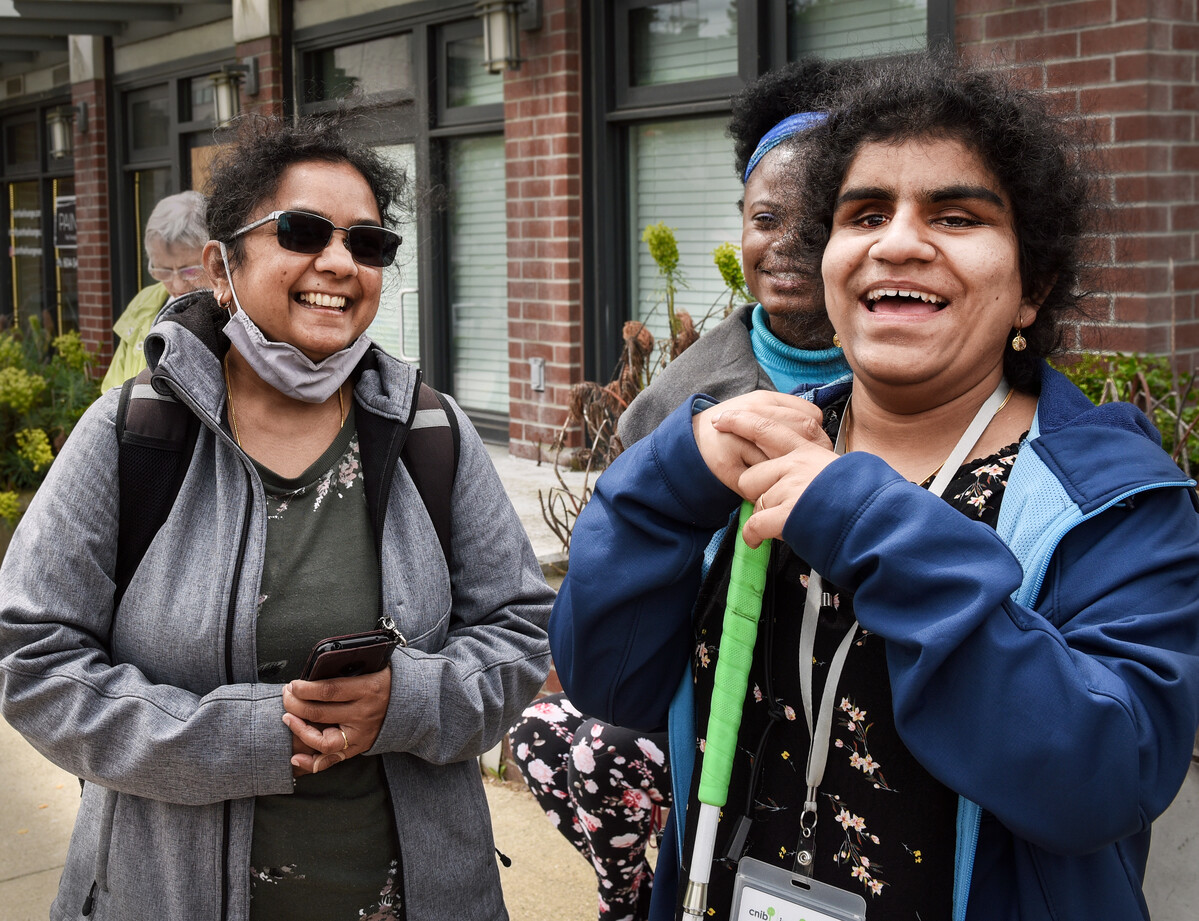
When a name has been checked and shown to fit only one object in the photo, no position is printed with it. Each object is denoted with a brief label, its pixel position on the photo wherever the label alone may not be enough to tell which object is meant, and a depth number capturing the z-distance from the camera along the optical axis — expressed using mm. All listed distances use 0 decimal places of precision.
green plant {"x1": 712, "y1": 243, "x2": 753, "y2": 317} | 4188
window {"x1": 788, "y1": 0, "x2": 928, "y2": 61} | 5215
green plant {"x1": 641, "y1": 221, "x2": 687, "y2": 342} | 4547
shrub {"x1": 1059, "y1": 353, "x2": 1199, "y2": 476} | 3322
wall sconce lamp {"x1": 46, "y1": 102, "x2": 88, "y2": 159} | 12297
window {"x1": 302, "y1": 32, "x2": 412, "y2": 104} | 8008
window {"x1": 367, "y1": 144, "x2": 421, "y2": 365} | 8203
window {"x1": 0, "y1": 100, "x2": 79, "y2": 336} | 13133
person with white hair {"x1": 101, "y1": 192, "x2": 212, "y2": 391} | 4715
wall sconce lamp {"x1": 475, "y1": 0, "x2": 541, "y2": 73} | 6691
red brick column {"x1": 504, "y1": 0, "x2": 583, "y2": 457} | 6684
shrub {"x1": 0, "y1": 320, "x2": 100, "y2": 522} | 7094
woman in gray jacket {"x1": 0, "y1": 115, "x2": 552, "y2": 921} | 2018
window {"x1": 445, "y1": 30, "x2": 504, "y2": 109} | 7488
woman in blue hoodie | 1373
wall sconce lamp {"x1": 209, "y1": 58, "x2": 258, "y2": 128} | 9156
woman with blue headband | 2664
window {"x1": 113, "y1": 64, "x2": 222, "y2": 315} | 10391
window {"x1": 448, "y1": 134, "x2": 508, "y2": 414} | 7715
